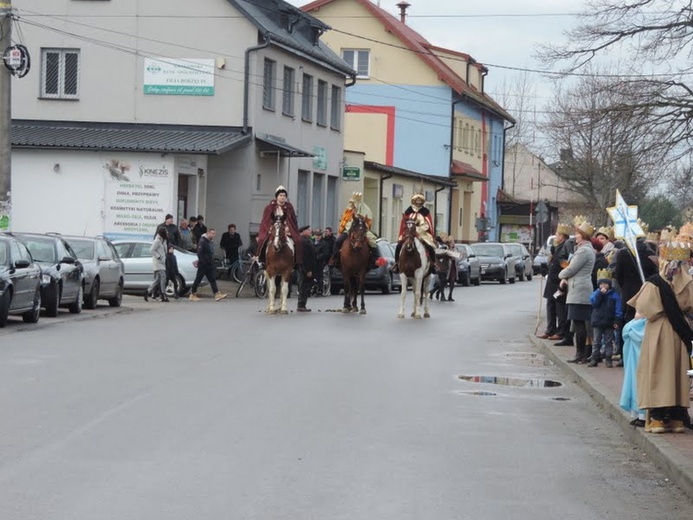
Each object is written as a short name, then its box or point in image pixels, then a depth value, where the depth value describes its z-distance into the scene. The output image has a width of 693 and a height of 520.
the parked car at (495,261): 54.34
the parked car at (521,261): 59.12
